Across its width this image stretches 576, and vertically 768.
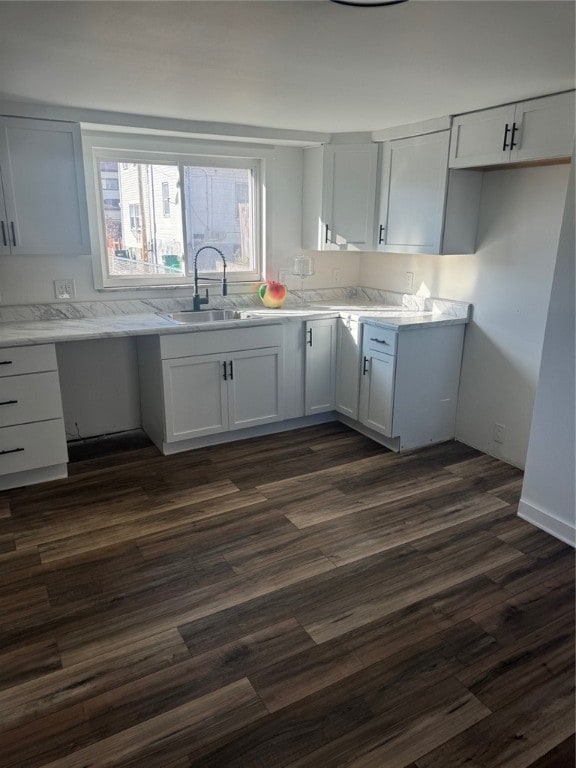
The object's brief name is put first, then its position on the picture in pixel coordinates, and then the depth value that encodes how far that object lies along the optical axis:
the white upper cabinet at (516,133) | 2.67
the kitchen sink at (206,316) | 3.91
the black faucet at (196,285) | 3.89
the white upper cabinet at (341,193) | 3.90
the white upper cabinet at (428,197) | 3.40
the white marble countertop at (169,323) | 3.10
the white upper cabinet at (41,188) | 3.04
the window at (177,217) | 3.74
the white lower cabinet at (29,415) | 2.99
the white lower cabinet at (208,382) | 3.47
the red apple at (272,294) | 4.08
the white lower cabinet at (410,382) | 3.56
